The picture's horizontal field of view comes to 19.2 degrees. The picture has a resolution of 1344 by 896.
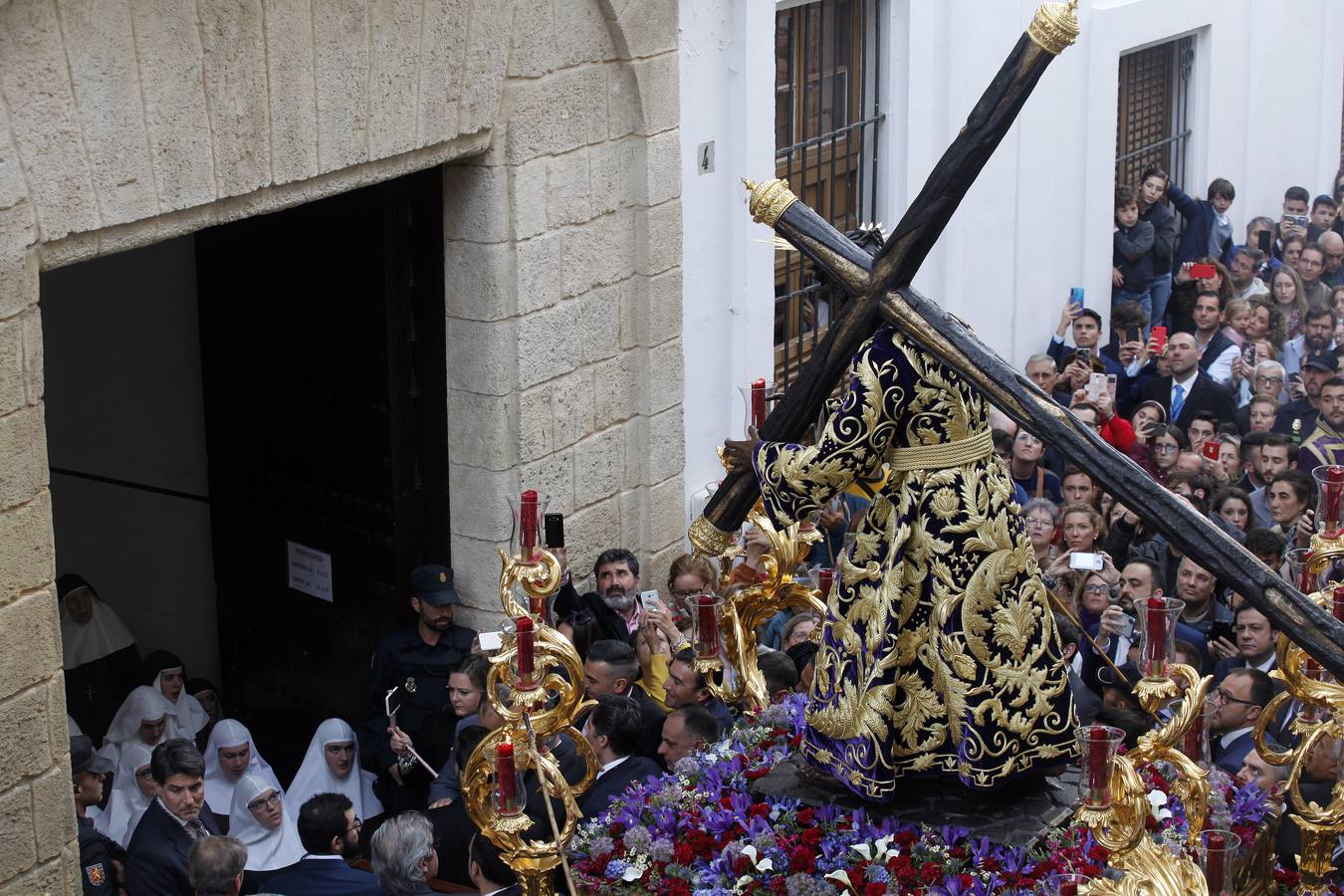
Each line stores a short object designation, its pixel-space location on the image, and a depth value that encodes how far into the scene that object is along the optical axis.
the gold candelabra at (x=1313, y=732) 10.27
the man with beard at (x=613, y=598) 15.71
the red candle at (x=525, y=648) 10.28
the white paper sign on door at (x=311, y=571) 16.88
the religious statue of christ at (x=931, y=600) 10.49
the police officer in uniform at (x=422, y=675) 15.03
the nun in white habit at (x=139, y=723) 15.46
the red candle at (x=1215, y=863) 8.74
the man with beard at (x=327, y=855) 12.32
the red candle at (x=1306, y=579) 10.59
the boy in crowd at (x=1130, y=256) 25.59
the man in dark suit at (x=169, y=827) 13.00
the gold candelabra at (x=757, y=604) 11.95
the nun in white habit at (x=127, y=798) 14.86
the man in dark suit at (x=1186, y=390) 20.85
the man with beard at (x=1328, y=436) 18.25
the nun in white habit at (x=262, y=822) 13.60
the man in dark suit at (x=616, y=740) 12.51
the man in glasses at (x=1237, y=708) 12.70
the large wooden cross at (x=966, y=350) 9.01
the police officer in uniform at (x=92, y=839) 12.78
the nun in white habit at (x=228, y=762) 14.78
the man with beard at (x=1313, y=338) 23.25
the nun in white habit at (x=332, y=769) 14.95
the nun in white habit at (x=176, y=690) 16.12
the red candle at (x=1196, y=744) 9.90
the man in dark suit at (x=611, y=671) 13.78
